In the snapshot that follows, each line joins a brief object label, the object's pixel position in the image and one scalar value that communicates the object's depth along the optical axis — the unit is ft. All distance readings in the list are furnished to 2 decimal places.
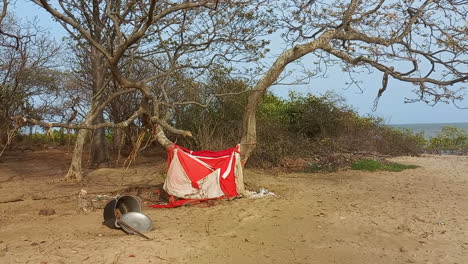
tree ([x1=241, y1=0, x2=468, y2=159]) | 30.55
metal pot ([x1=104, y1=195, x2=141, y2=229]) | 20.53
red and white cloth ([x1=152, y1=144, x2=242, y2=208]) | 25.16
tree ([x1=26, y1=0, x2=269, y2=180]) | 24.48
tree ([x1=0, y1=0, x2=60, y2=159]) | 42.37
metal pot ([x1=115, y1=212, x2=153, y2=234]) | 19.42
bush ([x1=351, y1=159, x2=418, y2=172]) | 36.96
